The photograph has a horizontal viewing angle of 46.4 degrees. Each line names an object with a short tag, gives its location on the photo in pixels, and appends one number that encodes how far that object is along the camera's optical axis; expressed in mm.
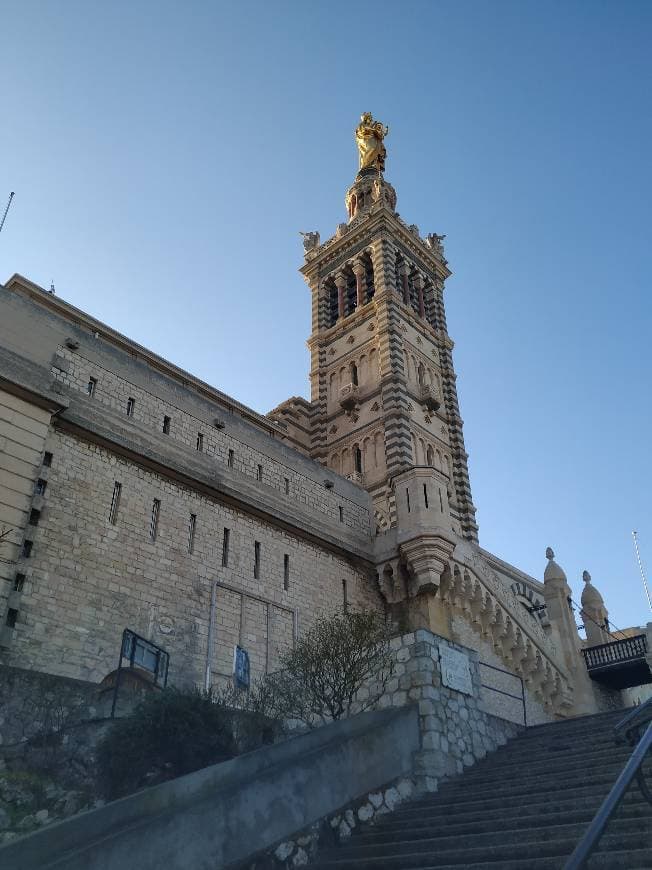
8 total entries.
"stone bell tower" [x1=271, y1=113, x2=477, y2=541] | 30905
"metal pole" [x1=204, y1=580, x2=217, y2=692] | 16266
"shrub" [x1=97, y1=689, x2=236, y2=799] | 10414
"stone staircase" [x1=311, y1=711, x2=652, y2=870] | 6055
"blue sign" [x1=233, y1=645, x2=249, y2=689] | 16598
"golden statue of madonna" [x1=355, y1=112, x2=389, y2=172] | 45438
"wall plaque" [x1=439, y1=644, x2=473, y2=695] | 10826
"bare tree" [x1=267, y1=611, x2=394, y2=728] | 11414
